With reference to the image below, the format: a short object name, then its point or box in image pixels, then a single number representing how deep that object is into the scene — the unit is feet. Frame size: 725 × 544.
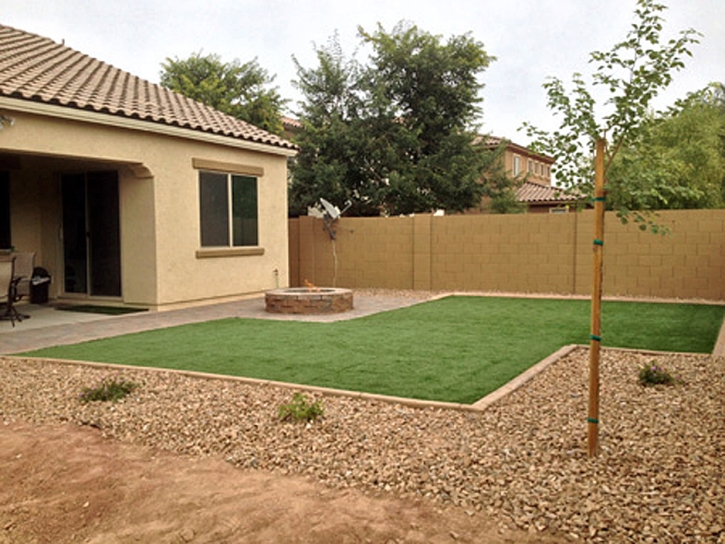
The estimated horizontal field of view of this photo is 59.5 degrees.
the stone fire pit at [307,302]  35.27
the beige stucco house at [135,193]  34.73
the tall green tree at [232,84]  78.74
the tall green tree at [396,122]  65.72
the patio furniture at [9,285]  31.01
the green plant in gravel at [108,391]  17.43
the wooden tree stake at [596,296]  12.84
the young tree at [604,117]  12.61
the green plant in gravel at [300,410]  15.08
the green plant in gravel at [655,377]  18.52
